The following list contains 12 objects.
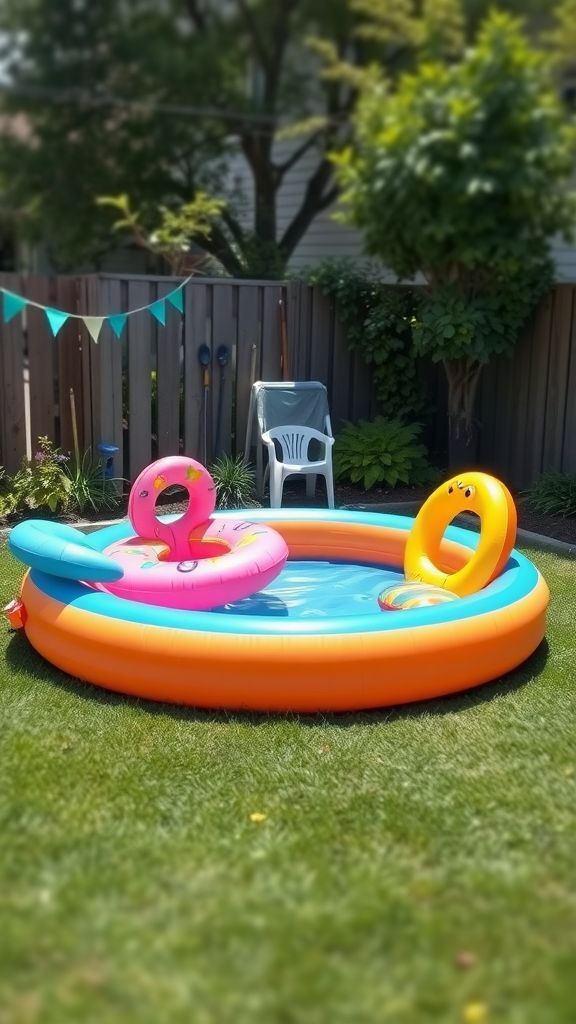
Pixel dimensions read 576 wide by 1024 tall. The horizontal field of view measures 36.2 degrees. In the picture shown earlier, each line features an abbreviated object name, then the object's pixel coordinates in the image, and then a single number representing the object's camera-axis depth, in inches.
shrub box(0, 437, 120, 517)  240.8
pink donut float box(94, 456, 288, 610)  160.4
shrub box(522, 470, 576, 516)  250.4
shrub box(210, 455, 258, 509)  267.6
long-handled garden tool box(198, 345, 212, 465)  275.5
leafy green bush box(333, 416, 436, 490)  277.1
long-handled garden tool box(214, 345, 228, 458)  279.6
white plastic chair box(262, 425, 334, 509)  255.0
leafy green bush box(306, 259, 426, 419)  288.0
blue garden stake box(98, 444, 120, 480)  254.1
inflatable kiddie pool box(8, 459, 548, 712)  131.6
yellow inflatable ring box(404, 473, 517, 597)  165.3
